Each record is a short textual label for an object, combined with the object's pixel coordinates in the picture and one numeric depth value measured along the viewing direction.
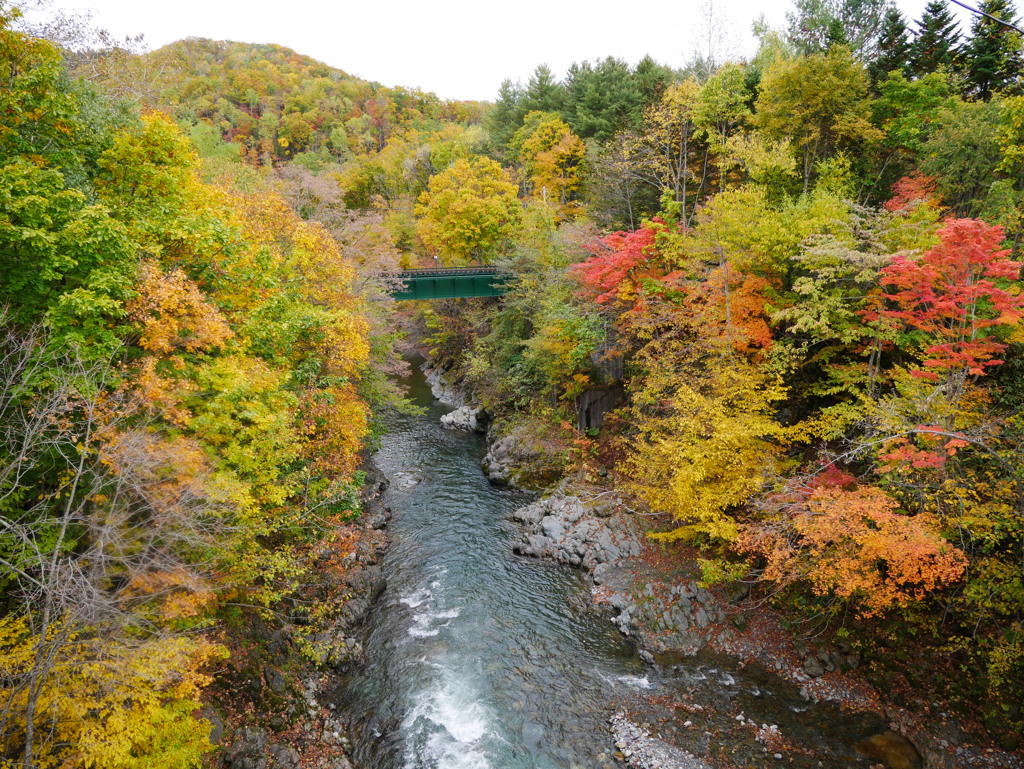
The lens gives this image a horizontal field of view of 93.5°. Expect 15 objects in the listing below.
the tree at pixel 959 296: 11.11
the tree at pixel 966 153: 17.30
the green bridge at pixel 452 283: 31.98
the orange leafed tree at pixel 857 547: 10.77
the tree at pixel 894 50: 24.33
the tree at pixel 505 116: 52.00
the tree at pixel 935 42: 23.81
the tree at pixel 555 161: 39.69
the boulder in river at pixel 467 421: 33.03
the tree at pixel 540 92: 50.16
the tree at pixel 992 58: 21.78
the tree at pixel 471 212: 35.88
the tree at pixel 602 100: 36.25
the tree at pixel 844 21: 29.75
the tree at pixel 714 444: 14.66
